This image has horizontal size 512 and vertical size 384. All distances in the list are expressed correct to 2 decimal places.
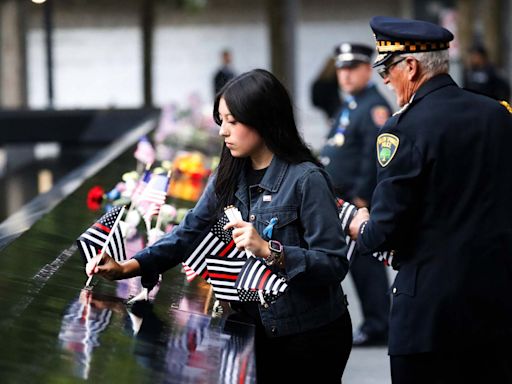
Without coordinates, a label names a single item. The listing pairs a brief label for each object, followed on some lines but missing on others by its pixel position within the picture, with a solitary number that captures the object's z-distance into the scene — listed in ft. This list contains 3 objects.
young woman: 23.31
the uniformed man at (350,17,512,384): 23.85
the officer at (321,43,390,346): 49.37
